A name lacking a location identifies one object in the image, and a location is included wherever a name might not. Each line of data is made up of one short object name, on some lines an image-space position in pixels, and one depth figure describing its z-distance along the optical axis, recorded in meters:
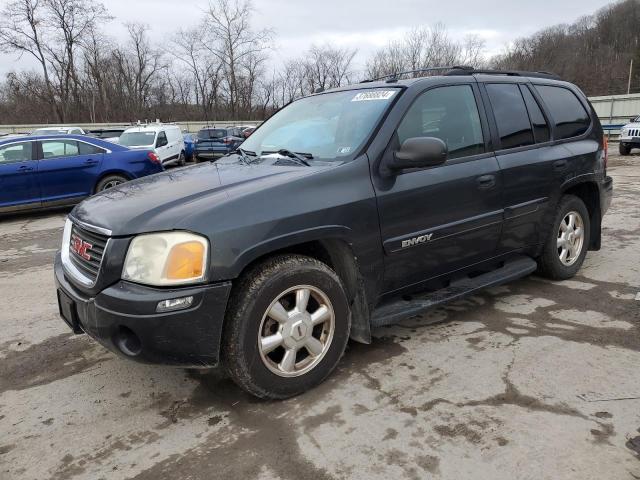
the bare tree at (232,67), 46.81
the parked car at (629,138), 17.16
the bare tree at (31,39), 40.00
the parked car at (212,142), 21.30
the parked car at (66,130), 19.49
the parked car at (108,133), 20.79
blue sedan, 8.95
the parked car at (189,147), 22.94
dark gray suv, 2.50
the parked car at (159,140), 16.78
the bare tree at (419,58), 49.81
